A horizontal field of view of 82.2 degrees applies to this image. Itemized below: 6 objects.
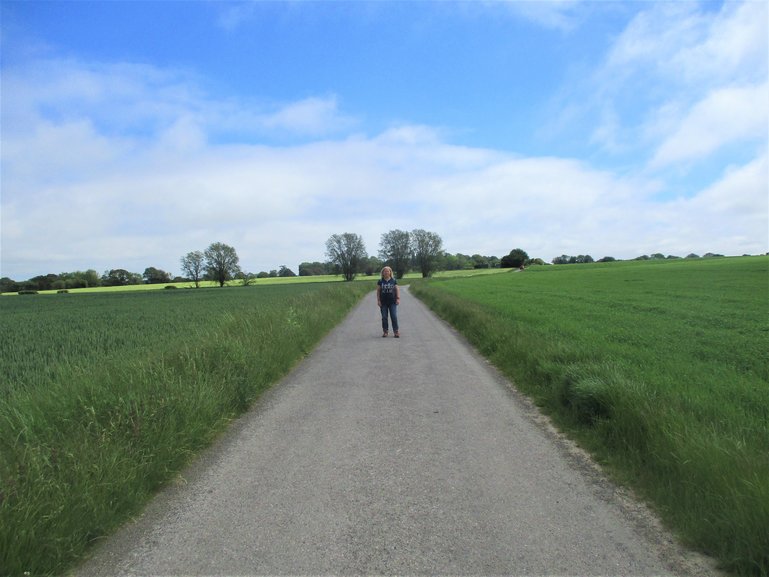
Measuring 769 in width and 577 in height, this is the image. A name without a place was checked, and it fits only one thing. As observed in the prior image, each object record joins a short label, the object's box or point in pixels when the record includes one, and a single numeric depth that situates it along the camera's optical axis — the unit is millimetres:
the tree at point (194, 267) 101438
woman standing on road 12867
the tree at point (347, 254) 109125
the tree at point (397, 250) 111750
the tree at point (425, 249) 112188
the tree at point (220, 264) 100625
